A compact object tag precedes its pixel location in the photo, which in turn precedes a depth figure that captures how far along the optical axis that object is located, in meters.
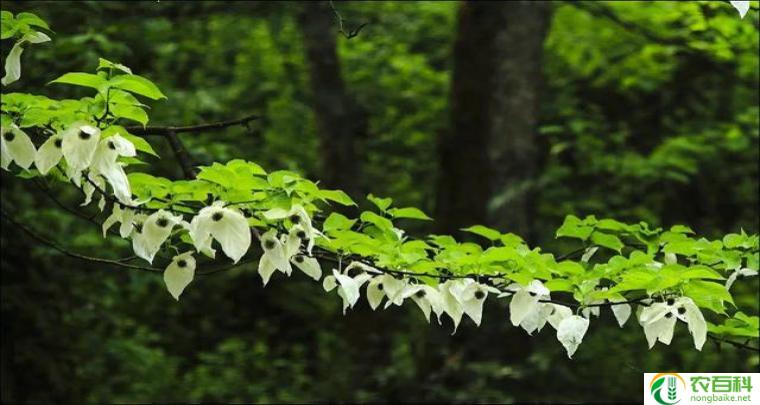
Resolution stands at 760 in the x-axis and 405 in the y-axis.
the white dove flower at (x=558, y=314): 6.10
